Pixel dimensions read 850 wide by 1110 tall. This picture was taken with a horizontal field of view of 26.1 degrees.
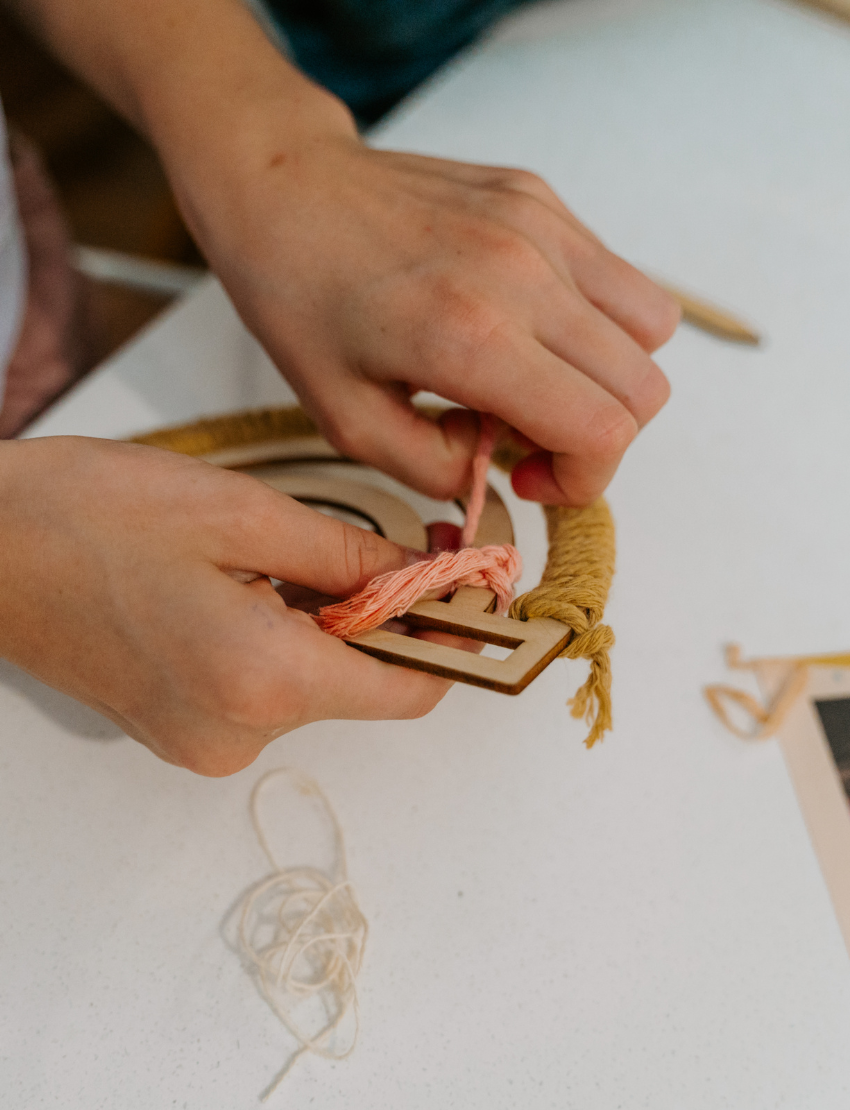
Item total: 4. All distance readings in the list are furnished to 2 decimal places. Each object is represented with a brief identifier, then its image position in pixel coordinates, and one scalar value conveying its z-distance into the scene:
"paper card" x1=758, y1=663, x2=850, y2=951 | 0.49
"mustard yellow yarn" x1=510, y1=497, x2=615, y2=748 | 0.46
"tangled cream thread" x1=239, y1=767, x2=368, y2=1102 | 0.46
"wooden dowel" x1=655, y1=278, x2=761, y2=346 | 0.61
